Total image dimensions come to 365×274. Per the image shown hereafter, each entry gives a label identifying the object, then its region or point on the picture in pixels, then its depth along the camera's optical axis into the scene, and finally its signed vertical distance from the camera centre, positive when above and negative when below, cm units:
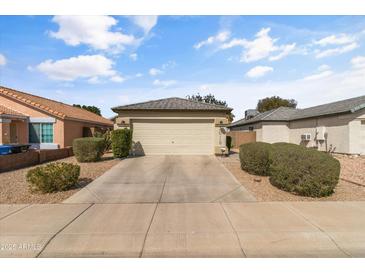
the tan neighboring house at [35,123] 1570 +88
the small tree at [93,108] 5018 +603
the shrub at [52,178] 675 -124
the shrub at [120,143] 1323 -41
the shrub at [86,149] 1212 -68
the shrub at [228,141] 1747 -42
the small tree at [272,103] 4878 +691
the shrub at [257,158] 903 -92
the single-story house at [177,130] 1491 +36
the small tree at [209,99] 5638 +886
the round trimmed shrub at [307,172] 628 -103
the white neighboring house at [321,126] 1481 +75
